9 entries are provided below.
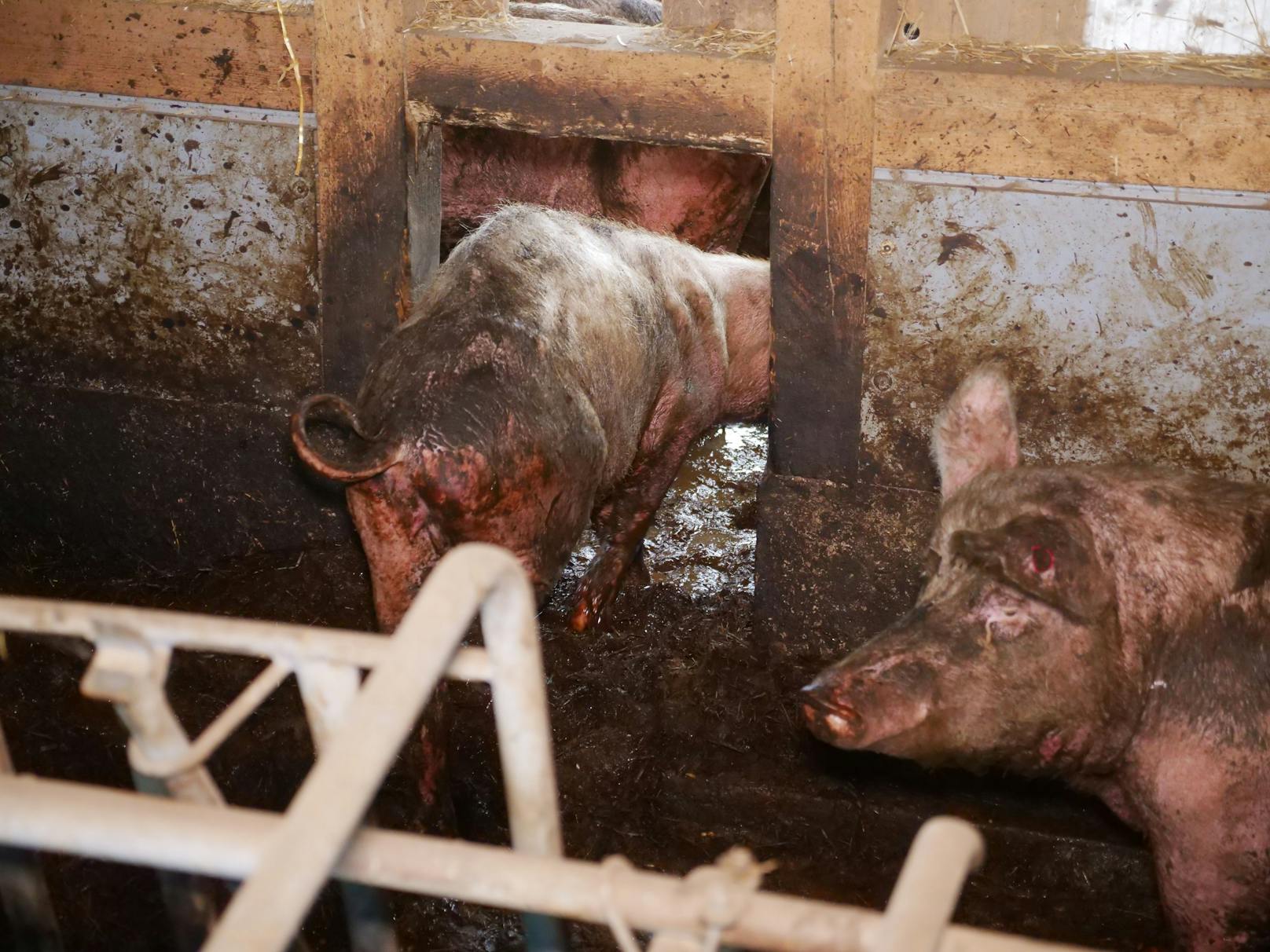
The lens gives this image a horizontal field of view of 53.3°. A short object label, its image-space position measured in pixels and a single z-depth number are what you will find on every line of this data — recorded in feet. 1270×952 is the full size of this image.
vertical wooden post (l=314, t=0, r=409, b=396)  13.15
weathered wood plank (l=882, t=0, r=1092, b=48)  12.20
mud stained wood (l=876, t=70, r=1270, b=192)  11.35
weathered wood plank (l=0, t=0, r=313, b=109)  13.43
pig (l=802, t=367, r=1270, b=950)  8.54
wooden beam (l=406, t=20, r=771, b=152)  12.60
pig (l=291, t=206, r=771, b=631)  11.16
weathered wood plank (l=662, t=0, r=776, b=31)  13.52
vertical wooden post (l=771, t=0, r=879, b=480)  12.09
